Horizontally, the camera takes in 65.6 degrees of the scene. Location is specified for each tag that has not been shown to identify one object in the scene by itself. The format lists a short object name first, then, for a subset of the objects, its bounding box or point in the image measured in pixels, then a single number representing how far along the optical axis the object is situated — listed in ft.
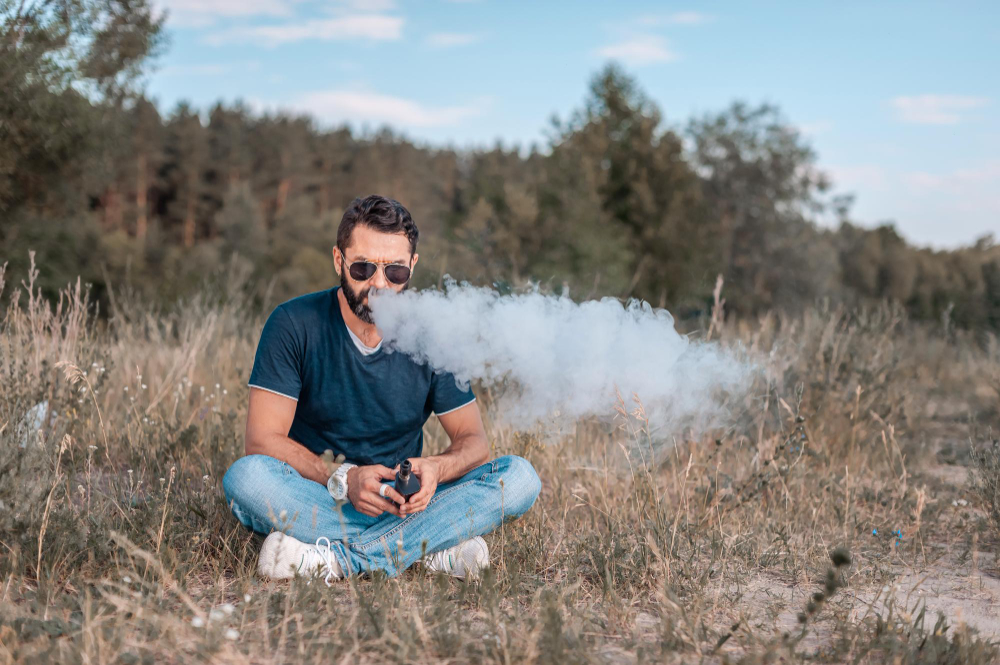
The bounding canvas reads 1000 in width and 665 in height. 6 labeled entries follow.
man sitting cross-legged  10.58
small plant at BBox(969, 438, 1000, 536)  13.16
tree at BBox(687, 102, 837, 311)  100.12
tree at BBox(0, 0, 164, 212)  33.81
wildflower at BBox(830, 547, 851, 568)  6.42
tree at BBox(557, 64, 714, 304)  86.79
